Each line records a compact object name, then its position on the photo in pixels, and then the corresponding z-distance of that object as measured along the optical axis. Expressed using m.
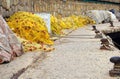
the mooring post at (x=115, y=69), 2.64
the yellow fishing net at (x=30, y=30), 4.73
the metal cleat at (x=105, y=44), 4.12
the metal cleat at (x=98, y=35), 5.80
